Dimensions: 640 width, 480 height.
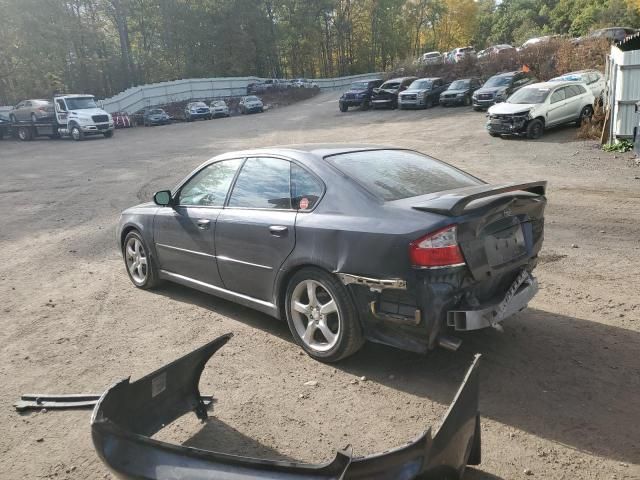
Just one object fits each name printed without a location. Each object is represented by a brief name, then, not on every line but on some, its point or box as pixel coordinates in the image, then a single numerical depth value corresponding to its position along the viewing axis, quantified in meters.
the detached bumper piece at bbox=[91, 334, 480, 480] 2.29
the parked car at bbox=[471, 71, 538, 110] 24.77
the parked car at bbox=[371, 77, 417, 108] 31.89
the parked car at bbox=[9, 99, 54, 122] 29.45
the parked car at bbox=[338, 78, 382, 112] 33.44
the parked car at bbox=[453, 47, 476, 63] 37.00
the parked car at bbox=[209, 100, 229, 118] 39.09
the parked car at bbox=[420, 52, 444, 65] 40.21
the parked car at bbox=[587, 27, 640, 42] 30.46
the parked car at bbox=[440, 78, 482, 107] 28.53
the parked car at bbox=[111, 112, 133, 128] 35.81
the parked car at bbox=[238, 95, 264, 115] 40.41
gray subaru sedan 3.46
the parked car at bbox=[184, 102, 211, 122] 38.09
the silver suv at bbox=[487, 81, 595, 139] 17.23
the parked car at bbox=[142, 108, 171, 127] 36.22
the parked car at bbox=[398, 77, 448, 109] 29.69
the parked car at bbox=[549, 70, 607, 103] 19.52
